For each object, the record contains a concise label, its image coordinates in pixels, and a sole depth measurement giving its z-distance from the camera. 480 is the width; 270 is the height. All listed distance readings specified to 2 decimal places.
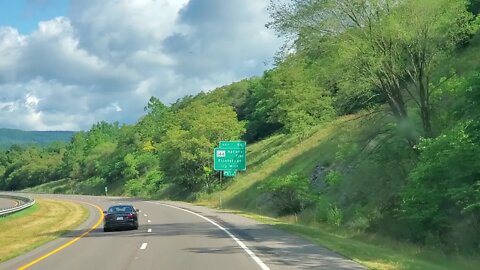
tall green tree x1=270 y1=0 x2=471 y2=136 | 25.00
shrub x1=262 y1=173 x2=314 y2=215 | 39.47
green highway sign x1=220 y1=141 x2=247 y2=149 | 53.16
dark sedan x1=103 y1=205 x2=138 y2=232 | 29.17
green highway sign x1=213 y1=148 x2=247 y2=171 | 52.88
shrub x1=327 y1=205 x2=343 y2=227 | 31.55
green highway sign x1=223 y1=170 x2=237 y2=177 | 53.54
